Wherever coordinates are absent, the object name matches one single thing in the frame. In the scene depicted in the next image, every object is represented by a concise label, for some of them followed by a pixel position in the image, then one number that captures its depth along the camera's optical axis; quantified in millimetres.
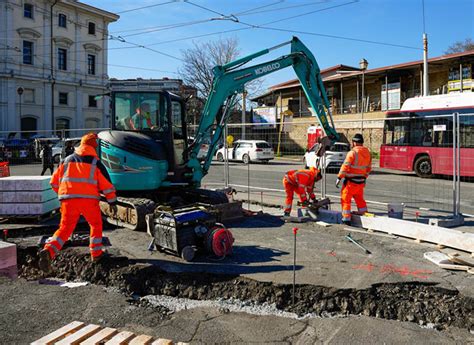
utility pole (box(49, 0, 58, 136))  44312
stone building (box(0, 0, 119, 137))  40656
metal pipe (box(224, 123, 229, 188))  11653
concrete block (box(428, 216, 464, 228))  8398
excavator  8914
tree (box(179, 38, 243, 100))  49438
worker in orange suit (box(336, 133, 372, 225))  8672
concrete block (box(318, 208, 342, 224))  9078
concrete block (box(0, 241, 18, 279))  5906
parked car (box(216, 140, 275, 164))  26688
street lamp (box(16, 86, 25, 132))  40938
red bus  16688
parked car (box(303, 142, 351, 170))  19448
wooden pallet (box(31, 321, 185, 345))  3867
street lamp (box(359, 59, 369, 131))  33562
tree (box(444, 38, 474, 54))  49031
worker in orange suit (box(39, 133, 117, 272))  6152
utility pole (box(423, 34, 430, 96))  23828
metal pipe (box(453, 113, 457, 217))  8924
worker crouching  9359
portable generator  6477
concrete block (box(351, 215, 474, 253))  6903
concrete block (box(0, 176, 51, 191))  9352
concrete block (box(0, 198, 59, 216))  9312
